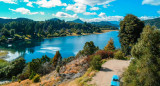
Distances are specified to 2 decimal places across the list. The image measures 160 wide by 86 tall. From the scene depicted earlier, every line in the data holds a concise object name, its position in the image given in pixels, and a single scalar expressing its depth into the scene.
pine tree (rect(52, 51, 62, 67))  35.06
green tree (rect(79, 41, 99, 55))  27.15
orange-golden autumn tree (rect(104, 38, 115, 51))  39.35
